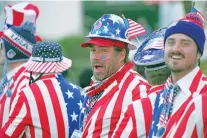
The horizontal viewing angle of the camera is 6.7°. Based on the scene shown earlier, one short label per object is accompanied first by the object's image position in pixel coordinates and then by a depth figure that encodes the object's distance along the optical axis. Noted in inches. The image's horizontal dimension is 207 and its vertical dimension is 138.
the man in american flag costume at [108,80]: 543.4
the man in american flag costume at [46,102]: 599.1
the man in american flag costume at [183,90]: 463.0
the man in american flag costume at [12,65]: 692.4
